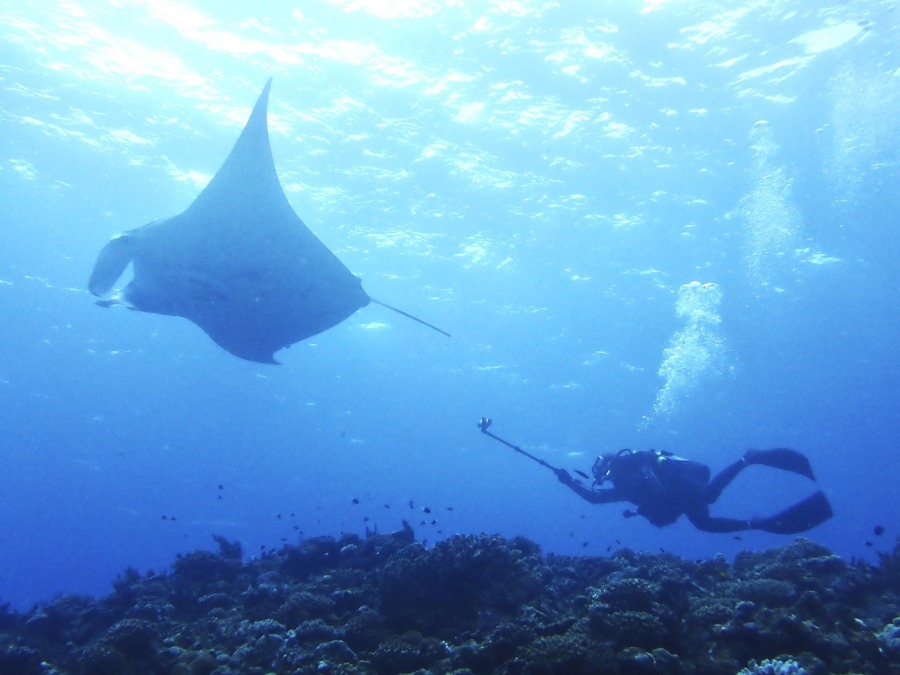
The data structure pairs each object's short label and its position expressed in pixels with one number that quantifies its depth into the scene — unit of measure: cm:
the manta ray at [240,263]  901
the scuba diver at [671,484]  1223
